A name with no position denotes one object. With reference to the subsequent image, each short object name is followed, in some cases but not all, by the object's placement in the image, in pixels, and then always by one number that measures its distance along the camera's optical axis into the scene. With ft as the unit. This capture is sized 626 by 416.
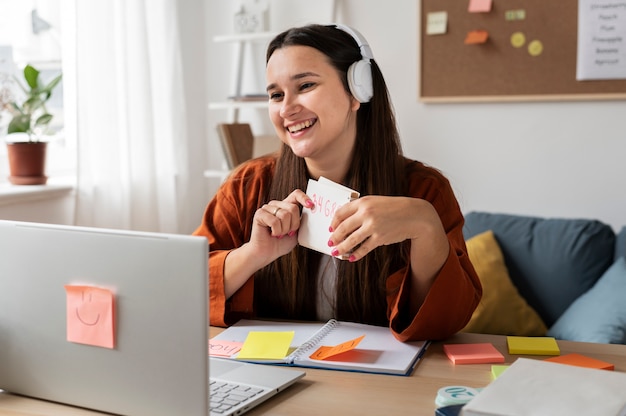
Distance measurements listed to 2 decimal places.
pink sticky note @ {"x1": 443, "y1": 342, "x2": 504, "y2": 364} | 4.22
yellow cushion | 8.53
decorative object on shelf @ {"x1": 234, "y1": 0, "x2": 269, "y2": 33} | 10.81
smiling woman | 4.72
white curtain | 8.99
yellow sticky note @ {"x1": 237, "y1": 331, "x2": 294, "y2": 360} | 4.28
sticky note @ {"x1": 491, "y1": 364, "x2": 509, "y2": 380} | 3.97
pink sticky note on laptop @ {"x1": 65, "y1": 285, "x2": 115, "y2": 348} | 3.31
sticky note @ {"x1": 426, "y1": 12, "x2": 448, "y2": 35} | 9.97
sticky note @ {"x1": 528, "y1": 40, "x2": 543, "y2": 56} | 9.53
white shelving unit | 10.44
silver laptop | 3.15
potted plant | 8.52
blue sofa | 8.64
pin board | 9.36
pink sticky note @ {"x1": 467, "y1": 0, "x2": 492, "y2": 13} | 9.63
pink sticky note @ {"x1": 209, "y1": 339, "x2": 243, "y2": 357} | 4.37
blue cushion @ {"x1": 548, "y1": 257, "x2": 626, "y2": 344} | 7.02
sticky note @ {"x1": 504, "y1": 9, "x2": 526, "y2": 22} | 9.55
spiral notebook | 4.13
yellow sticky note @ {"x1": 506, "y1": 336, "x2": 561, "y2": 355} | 4.40
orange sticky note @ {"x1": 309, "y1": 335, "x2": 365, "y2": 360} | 4.23
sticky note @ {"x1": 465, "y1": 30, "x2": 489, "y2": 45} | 9.73
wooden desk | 3.55
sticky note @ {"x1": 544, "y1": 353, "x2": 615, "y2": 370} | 4.08
